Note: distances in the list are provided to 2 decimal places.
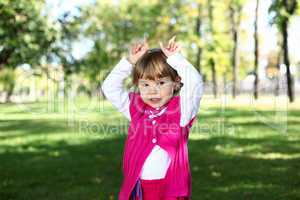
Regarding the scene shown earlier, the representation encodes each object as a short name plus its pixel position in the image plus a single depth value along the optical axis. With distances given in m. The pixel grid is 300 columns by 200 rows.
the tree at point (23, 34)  8.51
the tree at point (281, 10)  8.95
